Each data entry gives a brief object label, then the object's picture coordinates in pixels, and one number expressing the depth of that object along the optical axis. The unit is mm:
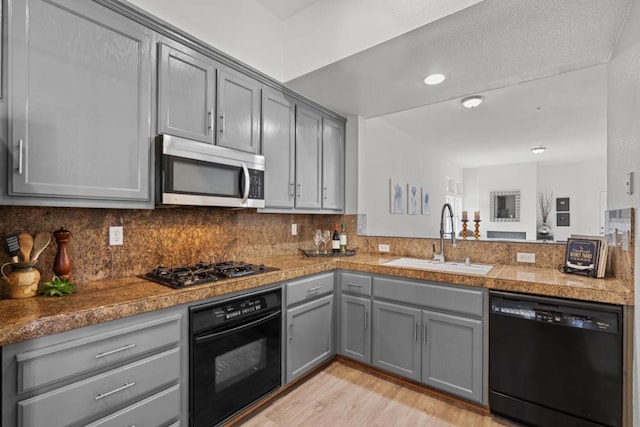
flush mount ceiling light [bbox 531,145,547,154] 5555
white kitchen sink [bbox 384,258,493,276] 2309
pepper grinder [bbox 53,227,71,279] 1592
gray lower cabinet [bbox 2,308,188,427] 1139
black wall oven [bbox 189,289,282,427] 1674
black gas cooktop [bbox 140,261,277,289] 1728
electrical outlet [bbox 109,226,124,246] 1863
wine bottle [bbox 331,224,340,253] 3154
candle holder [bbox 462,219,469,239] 3078
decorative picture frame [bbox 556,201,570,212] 7016
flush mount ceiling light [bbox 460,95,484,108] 3172
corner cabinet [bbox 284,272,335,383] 2248
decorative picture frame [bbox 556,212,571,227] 6984
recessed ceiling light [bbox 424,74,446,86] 2357
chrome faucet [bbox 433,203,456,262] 2666
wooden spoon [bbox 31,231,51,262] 1534
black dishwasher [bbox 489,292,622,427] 1674
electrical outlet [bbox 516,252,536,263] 2449
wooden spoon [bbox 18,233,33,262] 1477
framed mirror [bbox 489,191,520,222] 7273
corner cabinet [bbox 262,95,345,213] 2510
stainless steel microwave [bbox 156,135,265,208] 1768
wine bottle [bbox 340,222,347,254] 3238
